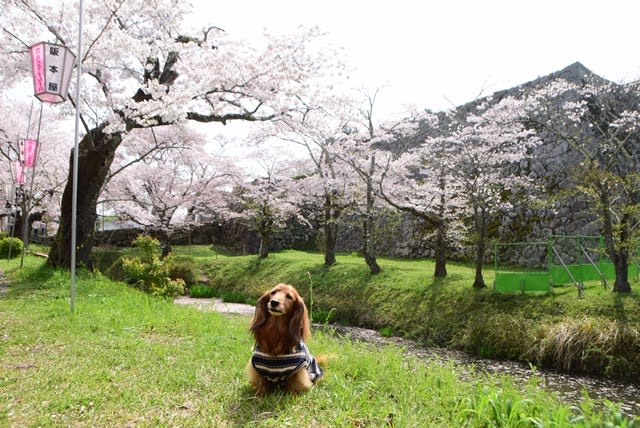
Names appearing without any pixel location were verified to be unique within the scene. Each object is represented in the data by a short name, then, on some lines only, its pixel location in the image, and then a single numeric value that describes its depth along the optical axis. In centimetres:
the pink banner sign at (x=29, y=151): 1301
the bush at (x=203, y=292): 1560
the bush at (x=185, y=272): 1708
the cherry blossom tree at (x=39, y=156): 1903
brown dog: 319
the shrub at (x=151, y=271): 1009
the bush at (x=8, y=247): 1939
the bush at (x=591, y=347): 716
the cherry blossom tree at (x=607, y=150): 877
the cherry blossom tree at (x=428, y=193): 1236
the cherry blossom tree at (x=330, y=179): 1426
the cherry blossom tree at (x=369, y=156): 1354
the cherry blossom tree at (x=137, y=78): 916
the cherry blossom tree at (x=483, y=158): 1092
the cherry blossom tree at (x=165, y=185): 1927
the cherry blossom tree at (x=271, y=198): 1827
